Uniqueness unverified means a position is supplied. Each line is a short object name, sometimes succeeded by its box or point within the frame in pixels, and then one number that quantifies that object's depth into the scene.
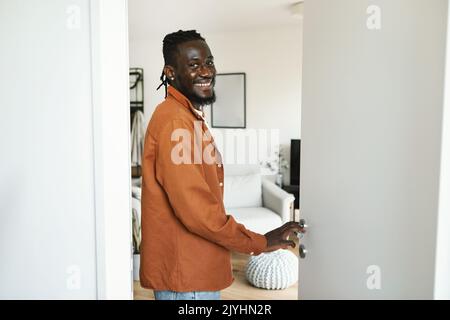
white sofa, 3.51
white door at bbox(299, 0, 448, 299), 0.82
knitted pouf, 2.89
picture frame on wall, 4.87
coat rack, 5.20
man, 1.25
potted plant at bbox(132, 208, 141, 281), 2.96
